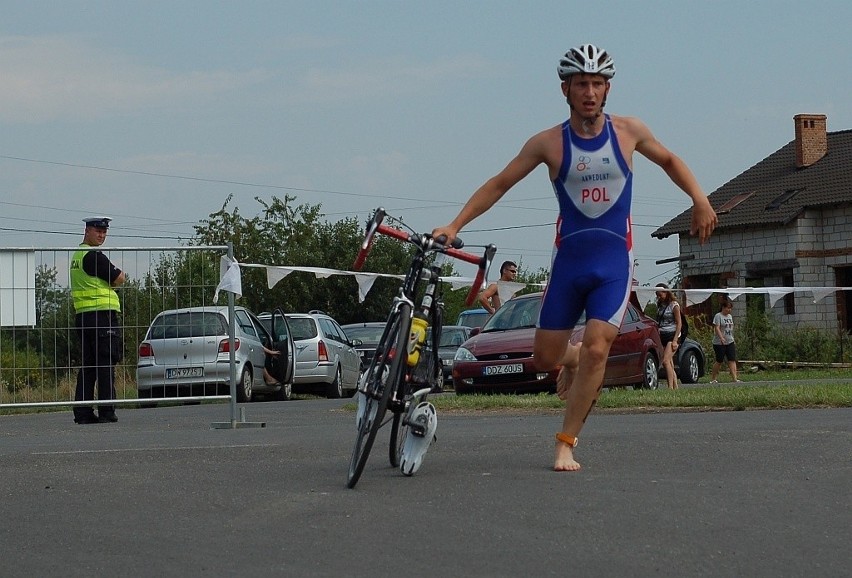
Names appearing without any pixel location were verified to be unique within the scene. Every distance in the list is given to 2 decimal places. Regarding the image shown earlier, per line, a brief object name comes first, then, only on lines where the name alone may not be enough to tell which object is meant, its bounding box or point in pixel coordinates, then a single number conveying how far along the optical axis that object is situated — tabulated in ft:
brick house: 164.45
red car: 65.05
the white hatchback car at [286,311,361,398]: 89.30
